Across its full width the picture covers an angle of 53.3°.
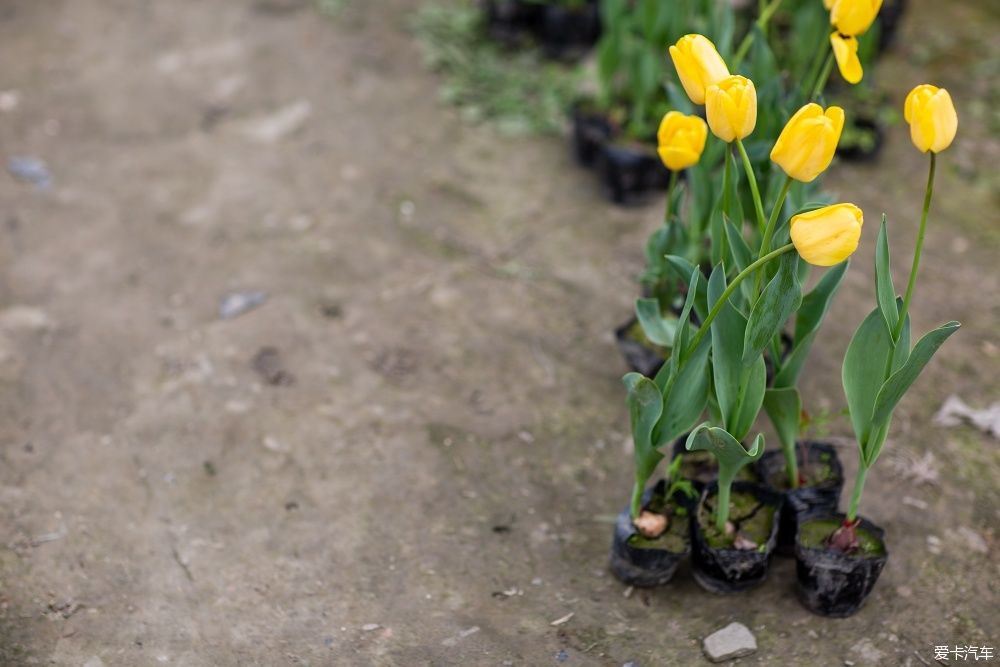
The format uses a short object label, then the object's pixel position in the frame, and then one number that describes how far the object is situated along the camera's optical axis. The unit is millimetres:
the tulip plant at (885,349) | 1756
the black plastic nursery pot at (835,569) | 2162
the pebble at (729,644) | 2143
